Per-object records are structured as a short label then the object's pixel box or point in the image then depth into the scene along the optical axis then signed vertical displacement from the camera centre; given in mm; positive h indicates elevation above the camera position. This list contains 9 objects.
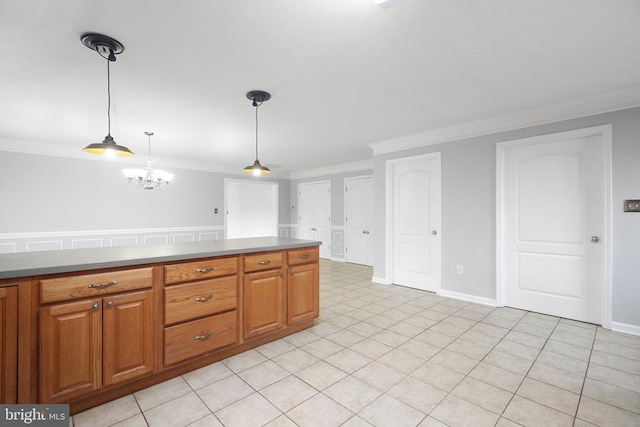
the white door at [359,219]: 6434 -82
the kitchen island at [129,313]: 1492 -643
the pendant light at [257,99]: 2777 +1176
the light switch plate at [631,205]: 2762 +92
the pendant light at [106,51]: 1872 +1158
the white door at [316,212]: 7336 +93
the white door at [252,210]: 8289 +176
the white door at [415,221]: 4195 -85
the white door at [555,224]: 3006 -99
